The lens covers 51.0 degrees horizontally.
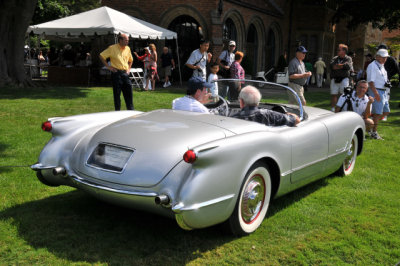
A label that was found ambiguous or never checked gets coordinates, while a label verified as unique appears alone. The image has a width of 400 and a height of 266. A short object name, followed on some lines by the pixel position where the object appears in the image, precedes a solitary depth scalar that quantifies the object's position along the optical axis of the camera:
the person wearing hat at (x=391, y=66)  11.13
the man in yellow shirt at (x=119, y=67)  8.86
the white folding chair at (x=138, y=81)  16.65
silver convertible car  3.15
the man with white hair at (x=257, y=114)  4.31
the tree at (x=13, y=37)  14.16
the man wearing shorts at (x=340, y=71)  9.80
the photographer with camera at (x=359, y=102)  8.08
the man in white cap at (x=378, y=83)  8.16
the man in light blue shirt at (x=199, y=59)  10.32
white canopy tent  15.73
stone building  21.33
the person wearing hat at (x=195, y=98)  4.52
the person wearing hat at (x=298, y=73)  8.23
